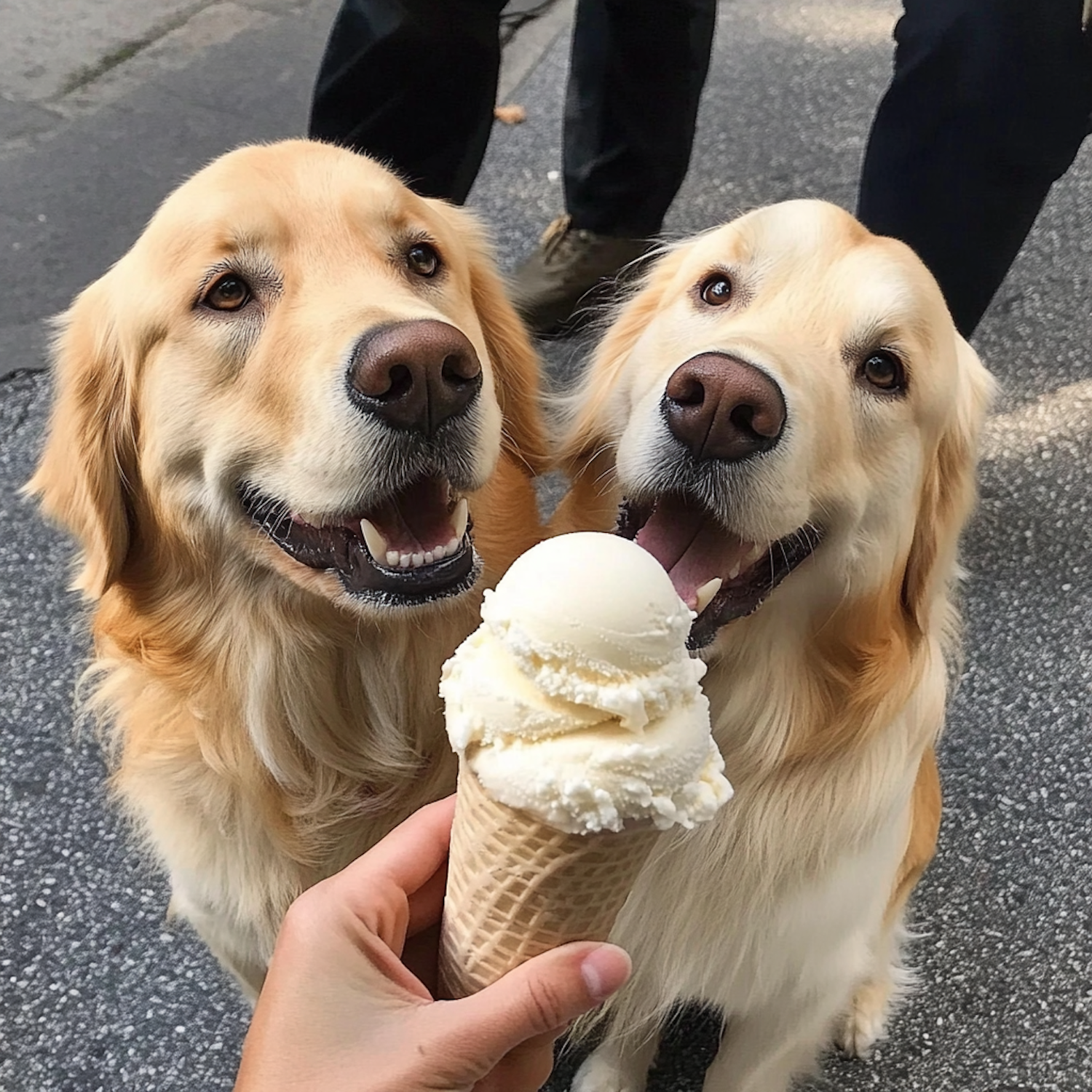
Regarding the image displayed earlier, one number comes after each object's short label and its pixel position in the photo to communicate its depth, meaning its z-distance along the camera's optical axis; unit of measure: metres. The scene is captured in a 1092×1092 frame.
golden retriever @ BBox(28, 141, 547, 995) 0.47
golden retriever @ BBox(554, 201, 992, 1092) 0.47
